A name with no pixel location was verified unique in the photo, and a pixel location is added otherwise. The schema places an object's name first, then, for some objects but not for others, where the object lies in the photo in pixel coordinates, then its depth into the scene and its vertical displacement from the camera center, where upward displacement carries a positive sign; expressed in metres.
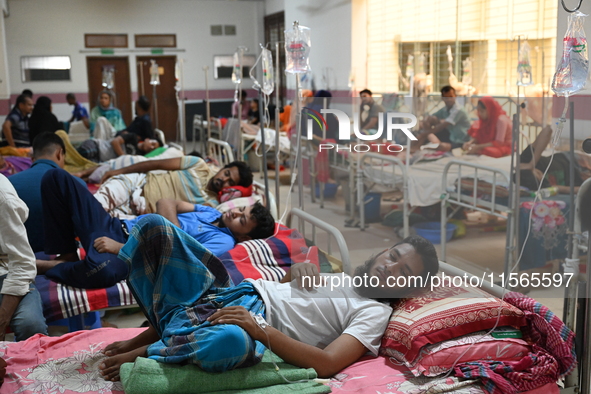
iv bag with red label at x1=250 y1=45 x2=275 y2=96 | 3.29 +0.23
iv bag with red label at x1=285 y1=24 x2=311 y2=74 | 2.74 +0.30
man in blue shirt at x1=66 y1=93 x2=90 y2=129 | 9.78 +0.10
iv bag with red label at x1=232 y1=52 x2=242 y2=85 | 4.31 +0.34
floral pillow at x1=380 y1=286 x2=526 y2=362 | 1.67 -0.64
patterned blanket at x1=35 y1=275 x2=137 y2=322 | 2.38 -0.79
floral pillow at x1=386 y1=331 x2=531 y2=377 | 1.64 -0.72
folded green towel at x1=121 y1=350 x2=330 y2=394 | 1.54 -0.75
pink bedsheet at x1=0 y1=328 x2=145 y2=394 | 1.66 -0.78
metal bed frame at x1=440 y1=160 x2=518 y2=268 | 3.23 -0.57
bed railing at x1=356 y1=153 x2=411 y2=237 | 3.90 -0.51
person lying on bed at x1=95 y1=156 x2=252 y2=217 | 3.72 -0.49
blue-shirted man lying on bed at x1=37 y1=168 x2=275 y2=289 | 2.46 -0.55
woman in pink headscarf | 3.61 -0.16
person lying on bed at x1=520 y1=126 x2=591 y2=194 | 3.37 -0.37
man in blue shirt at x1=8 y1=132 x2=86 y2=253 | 2.75 -0.39
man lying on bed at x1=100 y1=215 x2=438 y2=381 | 1.71 -0.61
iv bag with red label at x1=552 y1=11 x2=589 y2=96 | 1.73 +0.14
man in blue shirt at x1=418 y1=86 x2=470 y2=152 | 3.75 -0.15
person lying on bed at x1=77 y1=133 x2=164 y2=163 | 5.54 -0.32
